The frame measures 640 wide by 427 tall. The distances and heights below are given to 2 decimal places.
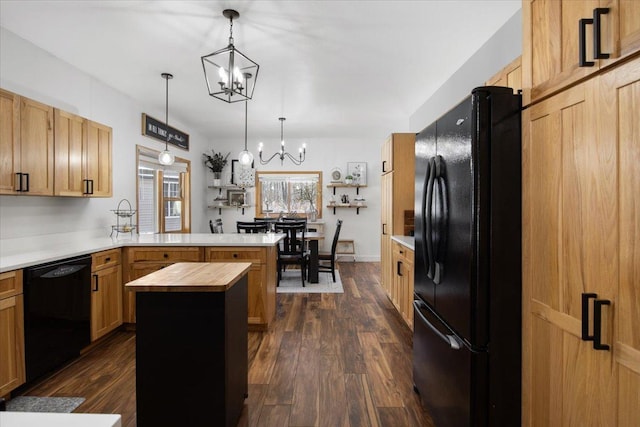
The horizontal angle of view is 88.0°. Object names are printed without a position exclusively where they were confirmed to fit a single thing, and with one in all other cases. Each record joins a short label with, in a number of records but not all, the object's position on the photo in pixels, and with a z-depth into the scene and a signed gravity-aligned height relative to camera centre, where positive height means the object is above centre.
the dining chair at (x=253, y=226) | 4.84 -0.22
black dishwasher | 2.28 -0.76
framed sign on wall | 4.86 +1.30
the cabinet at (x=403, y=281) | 3.08 -0.71
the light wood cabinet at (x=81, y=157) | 2.96 +0.54
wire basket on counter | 3.93 -0.09
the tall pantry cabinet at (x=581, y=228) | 0.93 -0.06
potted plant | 7.27 +1.06
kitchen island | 1.66 -0.72
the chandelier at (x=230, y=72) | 2.42 +1.56
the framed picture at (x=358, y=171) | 7.51 +0.91
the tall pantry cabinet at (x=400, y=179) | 4.00 +0.39
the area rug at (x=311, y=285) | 4.89 -1.17
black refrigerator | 1.42 -0.21
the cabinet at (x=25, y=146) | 2.44 +0.52
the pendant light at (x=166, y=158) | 4.05 +0.66
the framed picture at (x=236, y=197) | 7.48 +0.33
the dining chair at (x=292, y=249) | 4.93 -0.58
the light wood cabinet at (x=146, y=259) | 3.36 -0.48
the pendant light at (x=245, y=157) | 4.04 +0.66
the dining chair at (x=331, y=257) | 5.54 -0.80
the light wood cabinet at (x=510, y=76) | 2.27 +0.99
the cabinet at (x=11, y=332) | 2.08 -0.78
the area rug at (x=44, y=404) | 2.07 -1.23
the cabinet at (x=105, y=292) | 2.92 -0.75
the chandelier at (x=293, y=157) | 7.26 +1.21
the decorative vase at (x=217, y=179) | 7.30 +0.72
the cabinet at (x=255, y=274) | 3.30 -0.63
